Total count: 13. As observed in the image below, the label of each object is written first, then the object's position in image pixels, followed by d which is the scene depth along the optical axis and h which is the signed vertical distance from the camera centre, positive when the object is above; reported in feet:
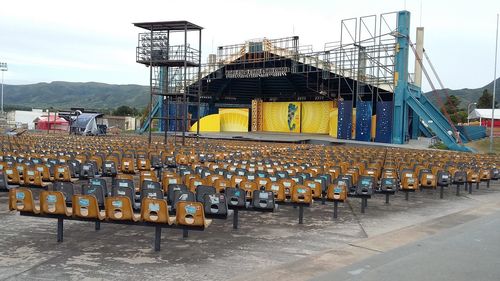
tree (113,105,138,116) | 350.64 +11.05
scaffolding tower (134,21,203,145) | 91.97 +15.53
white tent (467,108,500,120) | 231.09 +10.82
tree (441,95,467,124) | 237.66 +11.27
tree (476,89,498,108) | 347.77 +24.92
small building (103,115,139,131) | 245.14 +2.40
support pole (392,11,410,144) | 130.82 +15.20
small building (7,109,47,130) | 262.47 +4.69
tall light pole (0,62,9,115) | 264.91 +31.07
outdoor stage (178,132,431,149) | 131.34 -2.18
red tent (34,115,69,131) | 180.24 +0.49
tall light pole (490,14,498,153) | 117.61 +20.43
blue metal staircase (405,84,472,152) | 122.93 +4.28
